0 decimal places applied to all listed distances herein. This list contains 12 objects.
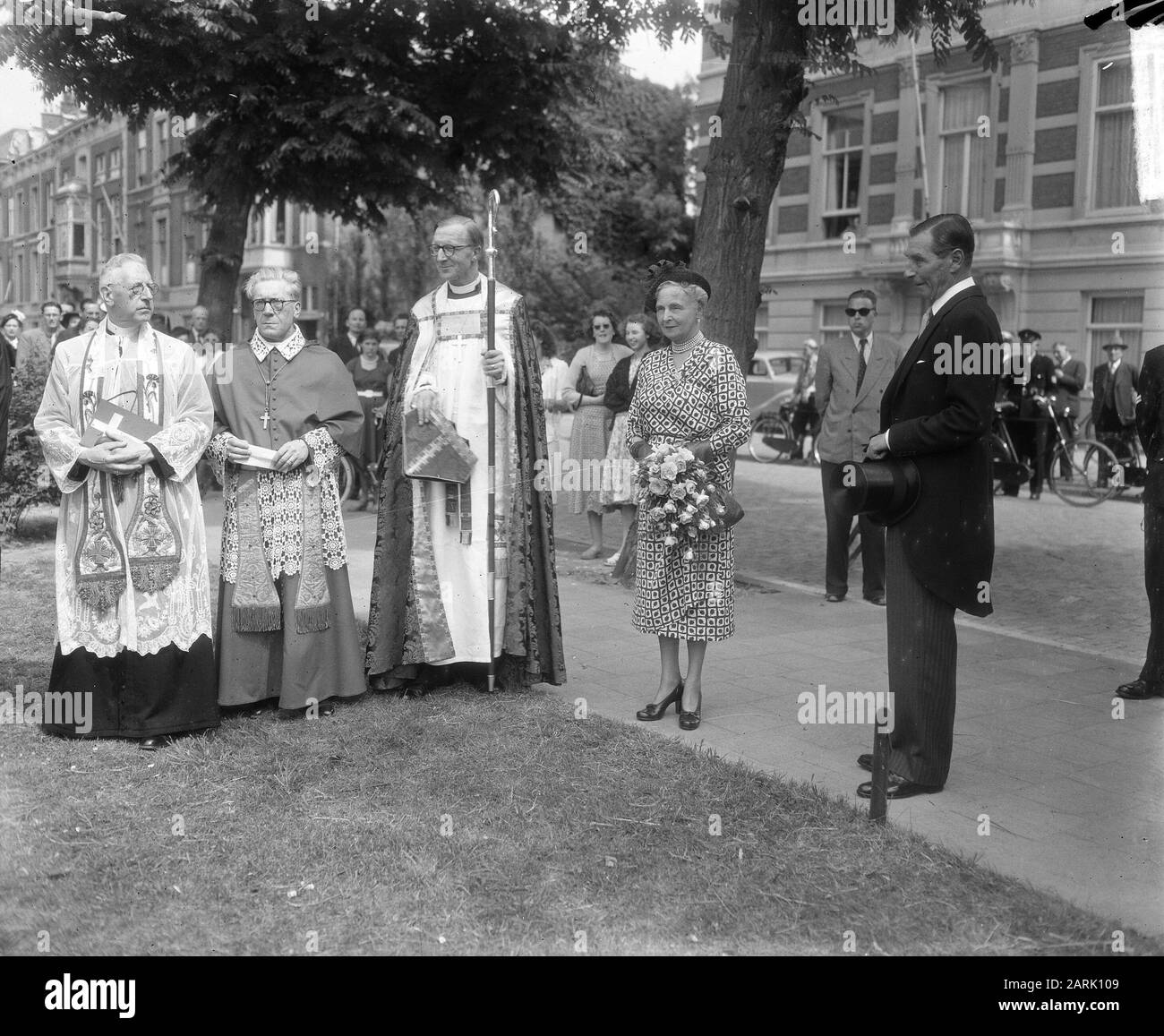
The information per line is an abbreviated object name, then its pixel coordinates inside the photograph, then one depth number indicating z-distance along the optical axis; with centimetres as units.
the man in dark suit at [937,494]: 486
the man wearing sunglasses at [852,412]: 911
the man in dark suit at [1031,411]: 1634
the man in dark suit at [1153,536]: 656
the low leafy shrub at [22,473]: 1083
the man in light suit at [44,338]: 1313
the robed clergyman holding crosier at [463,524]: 659
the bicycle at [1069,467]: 1593
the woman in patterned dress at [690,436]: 592
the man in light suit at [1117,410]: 1644
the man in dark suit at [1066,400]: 1731
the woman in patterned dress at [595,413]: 1076
